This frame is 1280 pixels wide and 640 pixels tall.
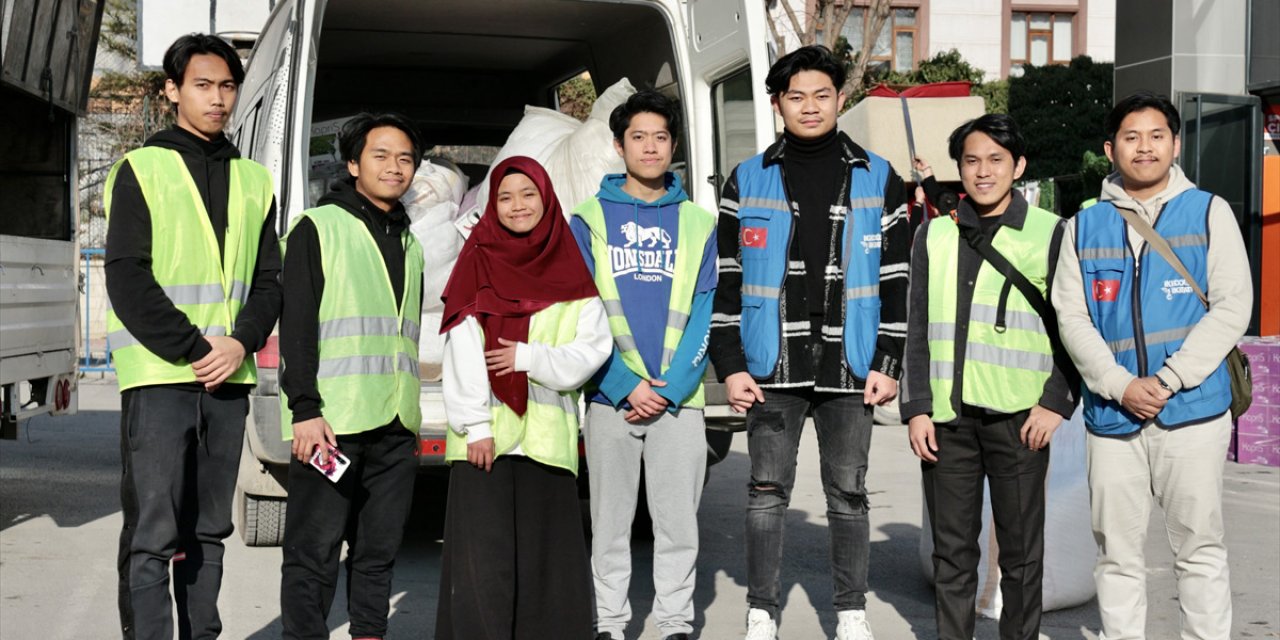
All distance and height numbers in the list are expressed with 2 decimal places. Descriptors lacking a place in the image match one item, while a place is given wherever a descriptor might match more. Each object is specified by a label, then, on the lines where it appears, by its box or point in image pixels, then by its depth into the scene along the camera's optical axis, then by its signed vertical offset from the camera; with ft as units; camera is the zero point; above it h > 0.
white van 19.11 +3.78
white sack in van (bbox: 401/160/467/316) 20.63 +0.98
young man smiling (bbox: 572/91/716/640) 15.31 -0.84
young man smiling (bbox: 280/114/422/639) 14.15 -0.81
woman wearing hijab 14.06 -1.23
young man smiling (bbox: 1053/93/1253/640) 13.96 -0.57
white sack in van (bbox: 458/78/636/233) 20.92 +2.14
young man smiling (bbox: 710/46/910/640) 15.34 -0.20
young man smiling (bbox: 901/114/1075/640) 14.92 -0.88
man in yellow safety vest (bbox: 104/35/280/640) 13.21 -0.29
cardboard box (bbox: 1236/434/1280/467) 32.68 -3.31
